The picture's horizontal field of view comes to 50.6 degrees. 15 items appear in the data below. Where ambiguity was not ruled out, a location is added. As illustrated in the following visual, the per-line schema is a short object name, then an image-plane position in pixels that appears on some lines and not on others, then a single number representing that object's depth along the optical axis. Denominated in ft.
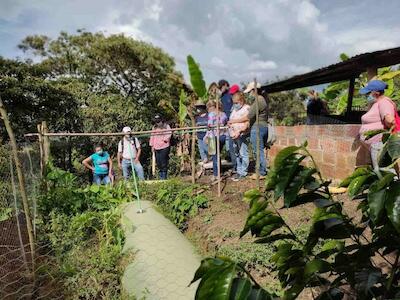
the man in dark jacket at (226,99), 27.30
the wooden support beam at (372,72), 20.10
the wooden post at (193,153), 25.45
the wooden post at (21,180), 10.12
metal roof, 18.61
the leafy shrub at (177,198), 22.49
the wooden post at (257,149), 19.78
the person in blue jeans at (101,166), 28.07
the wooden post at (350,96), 28.03
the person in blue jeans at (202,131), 27.65
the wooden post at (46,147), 22.60
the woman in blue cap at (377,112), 15.67
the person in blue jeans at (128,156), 27.91
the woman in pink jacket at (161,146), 28.60
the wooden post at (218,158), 22.81
